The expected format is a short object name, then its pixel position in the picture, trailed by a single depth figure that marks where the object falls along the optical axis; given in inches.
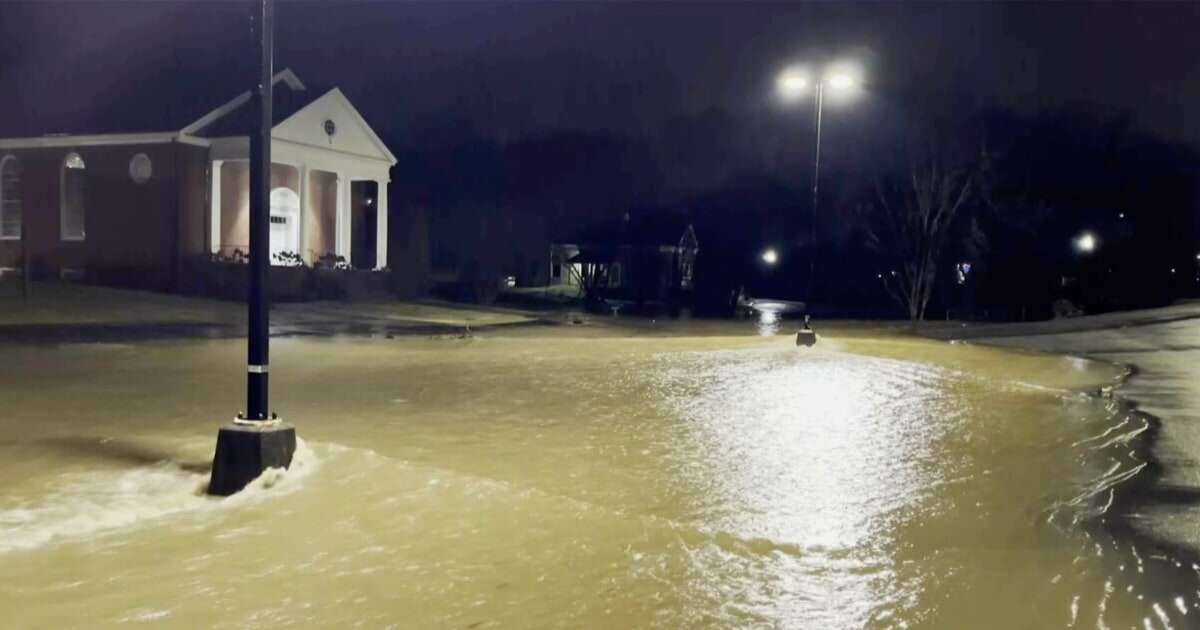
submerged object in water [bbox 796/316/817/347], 902.4
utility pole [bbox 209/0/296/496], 299.3
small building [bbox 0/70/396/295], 1337.4
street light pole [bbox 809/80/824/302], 904.9
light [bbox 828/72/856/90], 844.6
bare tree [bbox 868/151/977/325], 1360.7
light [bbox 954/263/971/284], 1850.5
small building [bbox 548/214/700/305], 2610.7
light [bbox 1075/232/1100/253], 1802.4
